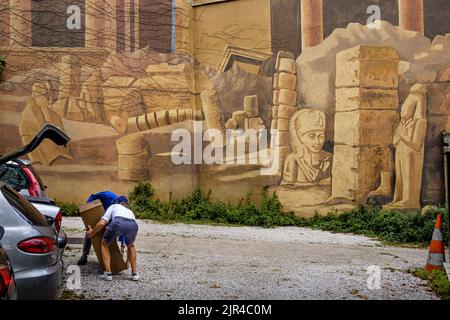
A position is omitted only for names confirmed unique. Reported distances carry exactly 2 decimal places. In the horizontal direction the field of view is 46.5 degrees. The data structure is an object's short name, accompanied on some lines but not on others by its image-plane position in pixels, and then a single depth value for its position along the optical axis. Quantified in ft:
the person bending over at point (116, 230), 23.20
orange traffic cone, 26.18
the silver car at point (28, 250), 15.85
